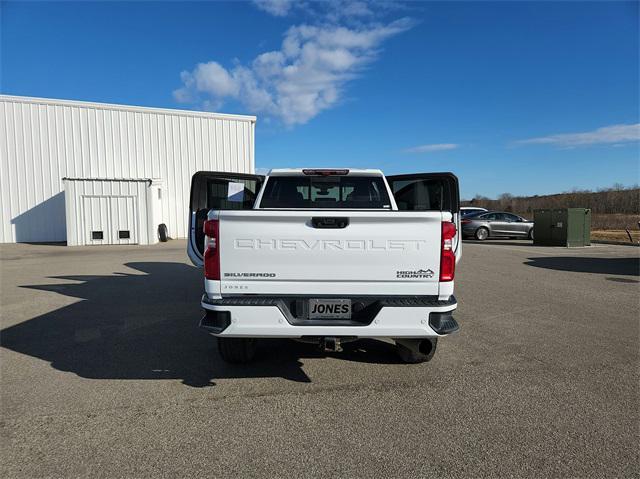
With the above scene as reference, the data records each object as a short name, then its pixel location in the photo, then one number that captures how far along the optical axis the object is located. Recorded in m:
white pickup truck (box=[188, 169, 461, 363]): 3.32
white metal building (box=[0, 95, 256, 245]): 18.47
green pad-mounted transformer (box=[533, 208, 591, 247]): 17.97
